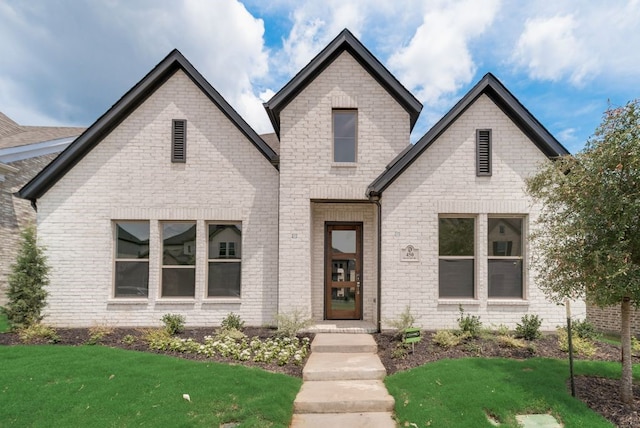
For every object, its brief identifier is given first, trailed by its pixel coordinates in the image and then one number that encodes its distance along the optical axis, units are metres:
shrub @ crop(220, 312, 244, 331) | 9.55
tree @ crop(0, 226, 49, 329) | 9.14
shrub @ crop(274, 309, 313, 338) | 8.77
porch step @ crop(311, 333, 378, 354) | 8.13
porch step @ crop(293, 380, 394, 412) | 5.77
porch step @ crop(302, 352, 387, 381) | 6.82
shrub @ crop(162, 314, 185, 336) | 9.22
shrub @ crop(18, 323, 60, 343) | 8.43
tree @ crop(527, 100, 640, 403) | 5.25
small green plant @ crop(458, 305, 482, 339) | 8.66
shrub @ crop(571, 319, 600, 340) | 8.62
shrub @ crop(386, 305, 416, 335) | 8.72
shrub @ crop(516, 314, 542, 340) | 8.76
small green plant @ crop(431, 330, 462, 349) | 7.94
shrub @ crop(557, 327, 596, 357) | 7.64
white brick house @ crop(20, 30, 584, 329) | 9.51
